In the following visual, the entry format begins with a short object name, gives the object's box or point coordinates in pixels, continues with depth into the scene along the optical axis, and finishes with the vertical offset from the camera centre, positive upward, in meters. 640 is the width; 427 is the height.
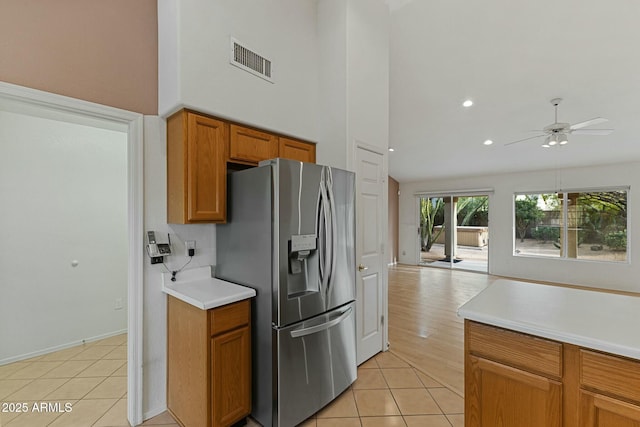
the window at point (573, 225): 5.38 -0.25
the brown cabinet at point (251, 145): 2.12 +0.57
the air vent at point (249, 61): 2.10 +1.25
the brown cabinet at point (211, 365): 1.61 -0.95
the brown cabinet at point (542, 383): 0.97 -0.69
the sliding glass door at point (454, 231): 6.99 -0.48
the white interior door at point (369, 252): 2.57 -0.39
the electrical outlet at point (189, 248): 2.14 -0.27
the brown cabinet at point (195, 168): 1.86 +0.33
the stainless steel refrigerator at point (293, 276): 1.72 -0.44
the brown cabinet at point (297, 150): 2.48 +0.62
